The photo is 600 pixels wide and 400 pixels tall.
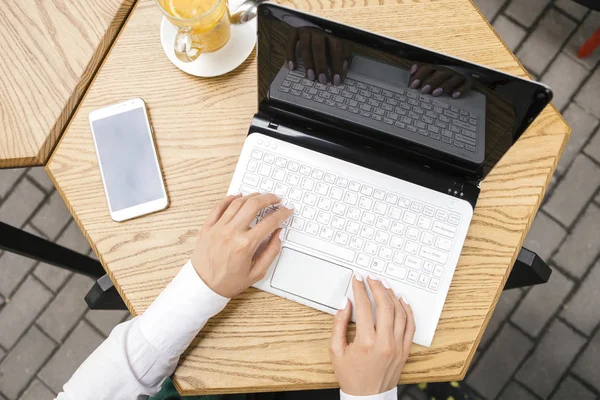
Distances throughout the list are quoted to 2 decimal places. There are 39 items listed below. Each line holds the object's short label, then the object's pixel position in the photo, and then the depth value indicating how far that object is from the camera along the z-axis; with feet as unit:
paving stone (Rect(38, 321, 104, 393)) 5.56
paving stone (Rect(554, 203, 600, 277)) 5.48
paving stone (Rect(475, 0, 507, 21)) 5.96
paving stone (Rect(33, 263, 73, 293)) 5.72
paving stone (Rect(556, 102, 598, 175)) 5.67
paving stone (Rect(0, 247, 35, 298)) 5.78
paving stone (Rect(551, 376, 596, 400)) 5.18
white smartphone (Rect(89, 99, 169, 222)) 3.15
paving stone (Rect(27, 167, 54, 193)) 5.90
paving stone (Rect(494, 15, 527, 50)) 5.93
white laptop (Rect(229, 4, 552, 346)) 2.71
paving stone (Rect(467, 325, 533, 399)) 5.28
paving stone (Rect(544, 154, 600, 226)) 5.59
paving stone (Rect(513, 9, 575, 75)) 5.88
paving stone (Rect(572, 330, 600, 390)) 5.23
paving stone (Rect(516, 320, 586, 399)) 5.25
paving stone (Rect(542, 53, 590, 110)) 5.79
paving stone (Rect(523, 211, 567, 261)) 5.52
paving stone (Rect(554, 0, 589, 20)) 5.96
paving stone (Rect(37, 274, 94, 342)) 5.66
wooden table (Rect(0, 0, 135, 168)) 3.31
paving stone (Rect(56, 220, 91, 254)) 5.77
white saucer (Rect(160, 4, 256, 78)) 3.28
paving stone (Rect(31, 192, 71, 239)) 5.83
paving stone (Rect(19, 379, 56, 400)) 5.56
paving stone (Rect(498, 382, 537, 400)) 5.24
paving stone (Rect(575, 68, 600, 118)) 5.75
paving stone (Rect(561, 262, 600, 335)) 5.34
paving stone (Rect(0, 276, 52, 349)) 5.70
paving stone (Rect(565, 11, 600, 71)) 5.89
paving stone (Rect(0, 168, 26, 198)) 5.93
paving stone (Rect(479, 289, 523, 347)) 5.37
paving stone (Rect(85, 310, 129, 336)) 5.61
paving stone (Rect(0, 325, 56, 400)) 5.61
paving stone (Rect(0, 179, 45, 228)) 5.87
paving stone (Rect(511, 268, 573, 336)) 5.37
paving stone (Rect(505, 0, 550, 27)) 5.95
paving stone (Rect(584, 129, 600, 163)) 5.68
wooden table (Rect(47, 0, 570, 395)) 2.95
